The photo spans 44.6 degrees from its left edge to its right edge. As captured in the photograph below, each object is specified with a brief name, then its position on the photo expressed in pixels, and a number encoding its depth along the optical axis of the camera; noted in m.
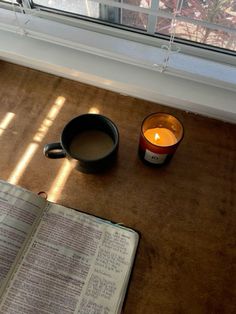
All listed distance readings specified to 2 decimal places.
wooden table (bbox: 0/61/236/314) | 0.46
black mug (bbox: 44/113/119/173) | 0.50
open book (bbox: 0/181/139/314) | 0.45
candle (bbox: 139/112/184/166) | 0.51
